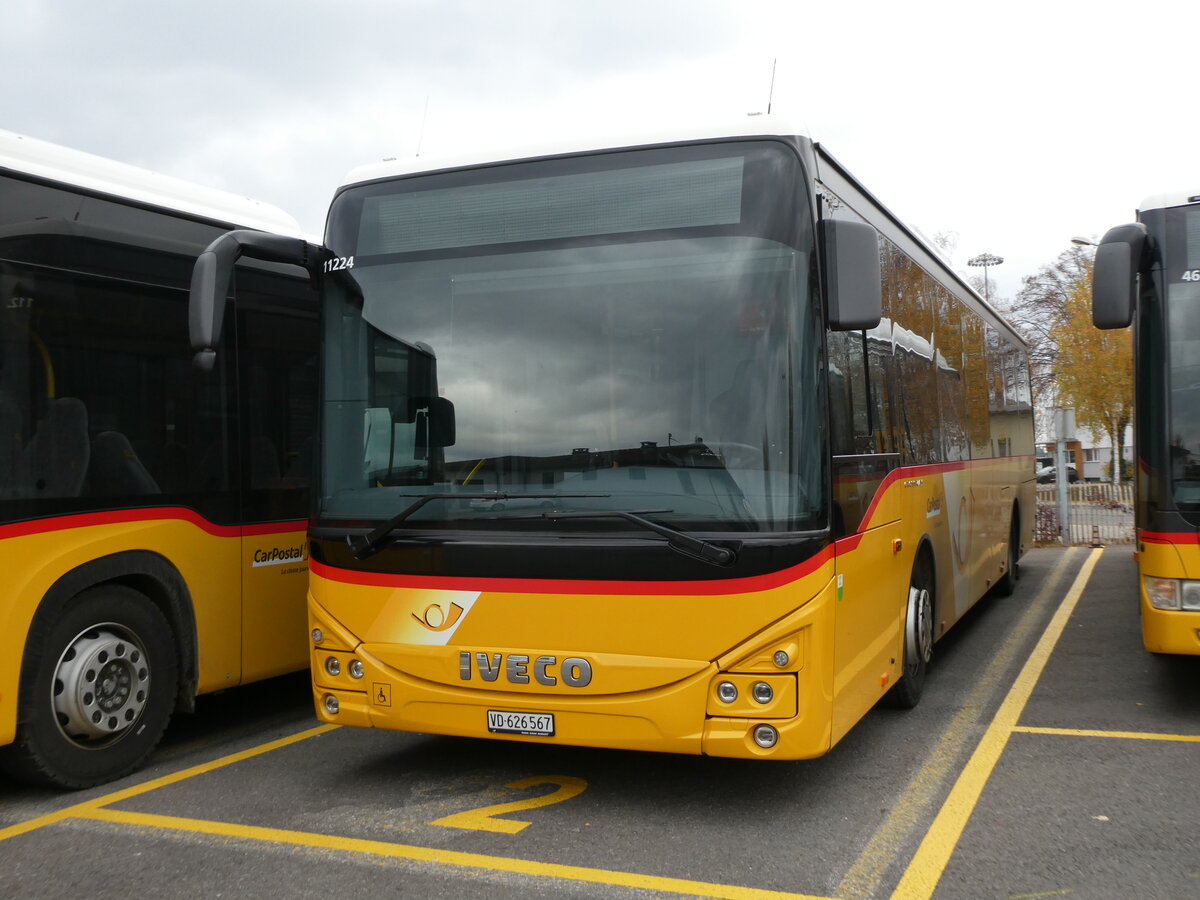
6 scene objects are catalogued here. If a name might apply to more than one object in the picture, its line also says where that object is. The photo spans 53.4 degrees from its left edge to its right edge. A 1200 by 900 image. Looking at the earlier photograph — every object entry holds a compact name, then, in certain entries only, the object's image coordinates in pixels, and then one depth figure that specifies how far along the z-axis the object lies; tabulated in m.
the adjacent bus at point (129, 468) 5.77
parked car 54.39
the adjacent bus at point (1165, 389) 6.70
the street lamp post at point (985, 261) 62.00
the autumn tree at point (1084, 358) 34.50
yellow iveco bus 5.06
